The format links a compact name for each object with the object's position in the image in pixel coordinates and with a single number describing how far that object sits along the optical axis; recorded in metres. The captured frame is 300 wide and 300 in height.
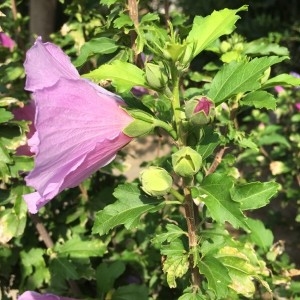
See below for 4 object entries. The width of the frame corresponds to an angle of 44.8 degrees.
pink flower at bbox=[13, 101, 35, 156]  0.33
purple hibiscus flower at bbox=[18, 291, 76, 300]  0.26
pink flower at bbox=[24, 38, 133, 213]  0.17
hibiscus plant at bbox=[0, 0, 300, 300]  0.19
